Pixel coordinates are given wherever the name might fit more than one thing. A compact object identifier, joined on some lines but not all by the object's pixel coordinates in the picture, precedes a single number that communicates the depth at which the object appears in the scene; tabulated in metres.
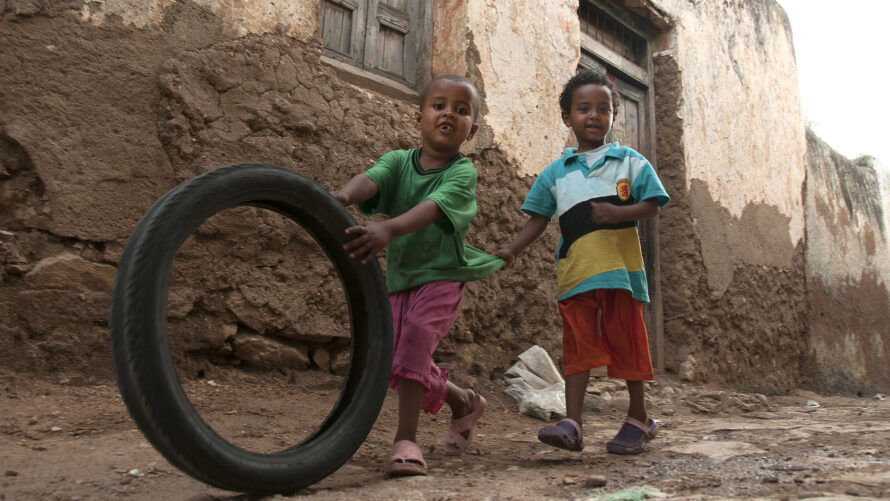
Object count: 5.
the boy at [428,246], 1.68
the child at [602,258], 2.09
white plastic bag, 3.01
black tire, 1.08
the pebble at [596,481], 1.46
